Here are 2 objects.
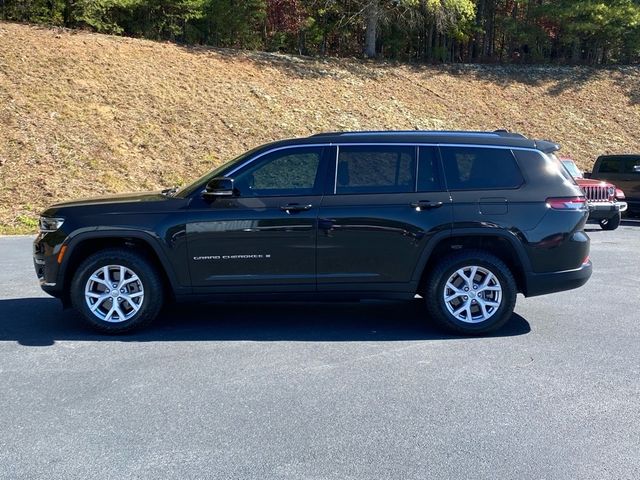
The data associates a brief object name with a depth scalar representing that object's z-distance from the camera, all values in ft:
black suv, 19.62
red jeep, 46.73
